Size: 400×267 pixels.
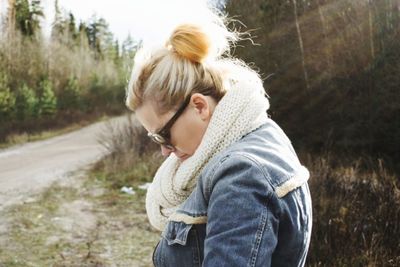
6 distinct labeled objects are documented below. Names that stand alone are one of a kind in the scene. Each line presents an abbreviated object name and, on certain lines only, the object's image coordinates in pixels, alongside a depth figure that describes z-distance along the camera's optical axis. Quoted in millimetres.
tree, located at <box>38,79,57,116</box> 16828
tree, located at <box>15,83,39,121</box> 15273
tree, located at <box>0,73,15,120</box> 14484
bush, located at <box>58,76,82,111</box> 19703
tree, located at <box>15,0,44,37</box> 14492
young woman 963
